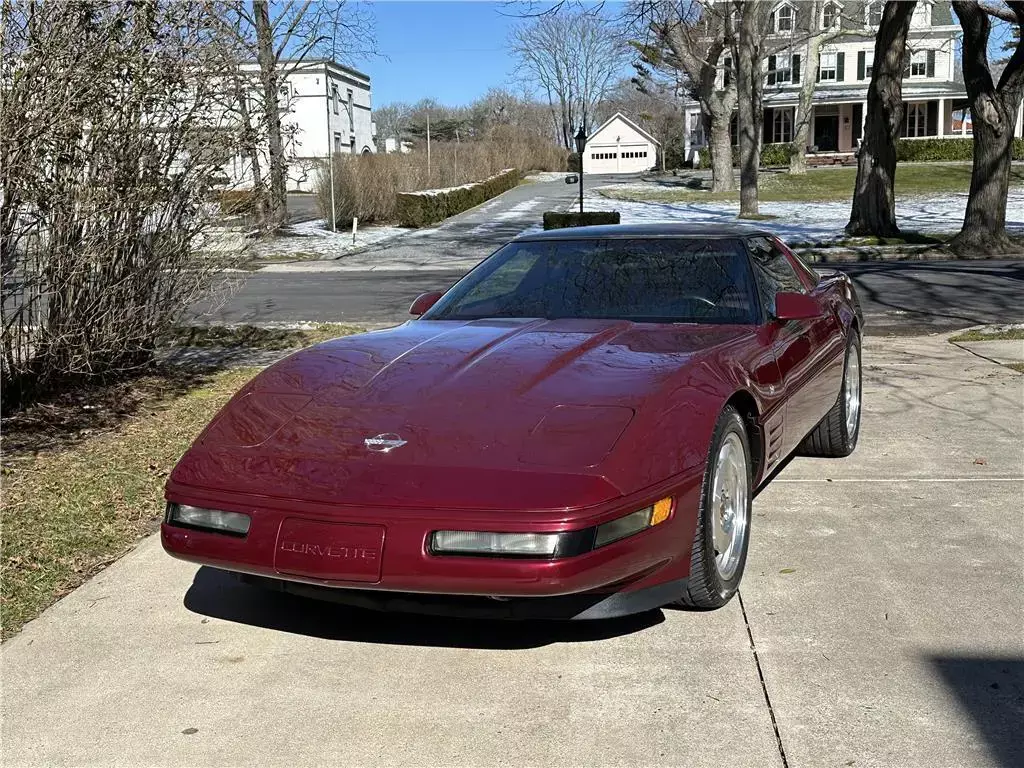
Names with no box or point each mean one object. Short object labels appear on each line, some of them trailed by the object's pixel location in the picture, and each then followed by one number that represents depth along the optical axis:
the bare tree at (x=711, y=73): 39.81
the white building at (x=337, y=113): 58.20
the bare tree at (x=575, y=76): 87.56
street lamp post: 29.38
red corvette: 3.12
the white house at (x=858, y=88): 56.59
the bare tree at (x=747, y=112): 29.70
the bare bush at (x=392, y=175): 32.41
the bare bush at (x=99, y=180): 5.74
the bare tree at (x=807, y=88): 45.47
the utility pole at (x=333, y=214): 30.30
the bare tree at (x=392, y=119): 116.73
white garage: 75.50
